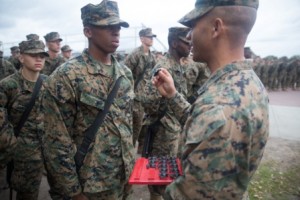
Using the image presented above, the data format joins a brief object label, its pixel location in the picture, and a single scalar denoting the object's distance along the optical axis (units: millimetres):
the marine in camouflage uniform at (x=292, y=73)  17766
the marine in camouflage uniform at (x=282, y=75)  17484
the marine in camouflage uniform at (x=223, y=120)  1100
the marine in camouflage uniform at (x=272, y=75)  17203
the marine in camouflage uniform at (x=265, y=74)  17219
